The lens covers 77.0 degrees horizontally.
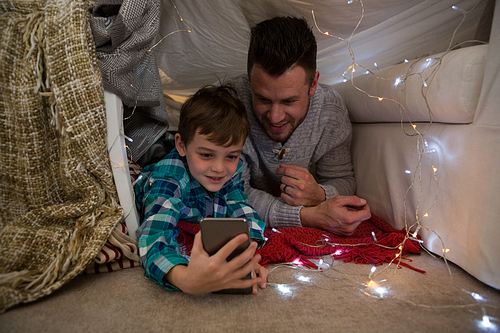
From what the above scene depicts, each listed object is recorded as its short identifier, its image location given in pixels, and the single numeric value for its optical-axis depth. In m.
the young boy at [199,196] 0.65
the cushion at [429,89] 0.79
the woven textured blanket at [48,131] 0.74
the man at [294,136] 1.07
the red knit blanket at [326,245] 0.87
